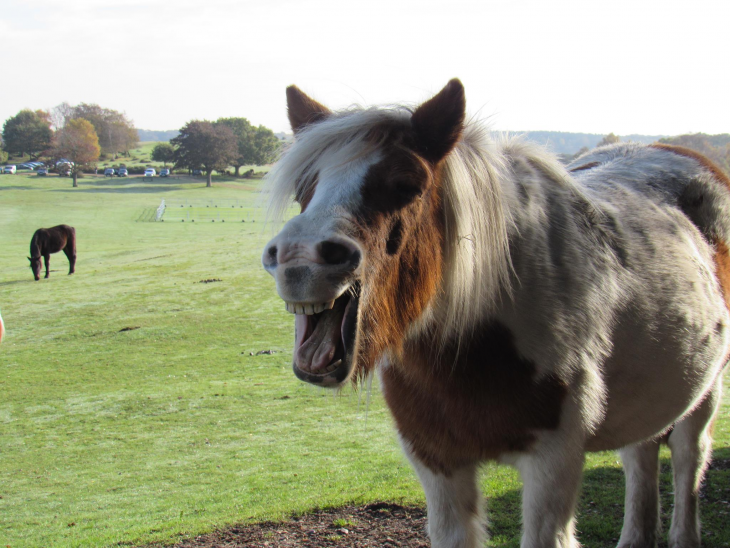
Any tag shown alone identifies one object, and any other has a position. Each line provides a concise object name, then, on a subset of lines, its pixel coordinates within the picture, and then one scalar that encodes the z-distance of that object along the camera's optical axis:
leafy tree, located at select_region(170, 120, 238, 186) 74.00
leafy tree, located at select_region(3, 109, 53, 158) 92.12
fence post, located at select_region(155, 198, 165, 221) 47.38
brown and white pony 2.11
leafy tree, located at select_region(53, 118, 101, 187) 74.88
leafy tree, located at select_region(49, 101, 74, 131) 115.53
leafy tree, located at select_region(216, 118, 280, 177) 80.62
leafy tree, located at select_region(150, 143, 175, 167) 83.70
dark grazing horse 24.66
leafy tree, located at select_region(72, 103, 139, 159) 104.00
